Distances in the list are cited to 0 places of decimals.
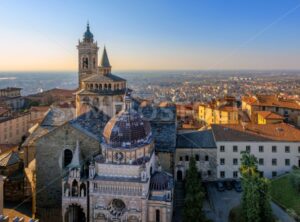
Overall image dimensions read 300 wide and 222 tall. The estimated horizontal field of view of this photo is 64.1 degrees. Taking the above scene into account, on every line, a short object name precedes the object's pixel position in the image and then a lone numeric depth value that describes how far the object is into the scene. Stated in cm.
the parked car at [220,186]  2719
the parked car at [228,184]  2757
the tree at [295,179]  2490
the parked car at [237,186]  2720
